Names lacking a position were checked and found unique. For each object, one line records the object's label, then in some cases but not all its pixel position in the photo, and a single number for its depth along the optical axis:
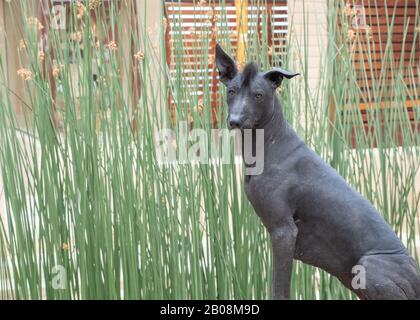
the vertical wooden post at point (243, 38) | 4.98
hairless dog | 3.82
